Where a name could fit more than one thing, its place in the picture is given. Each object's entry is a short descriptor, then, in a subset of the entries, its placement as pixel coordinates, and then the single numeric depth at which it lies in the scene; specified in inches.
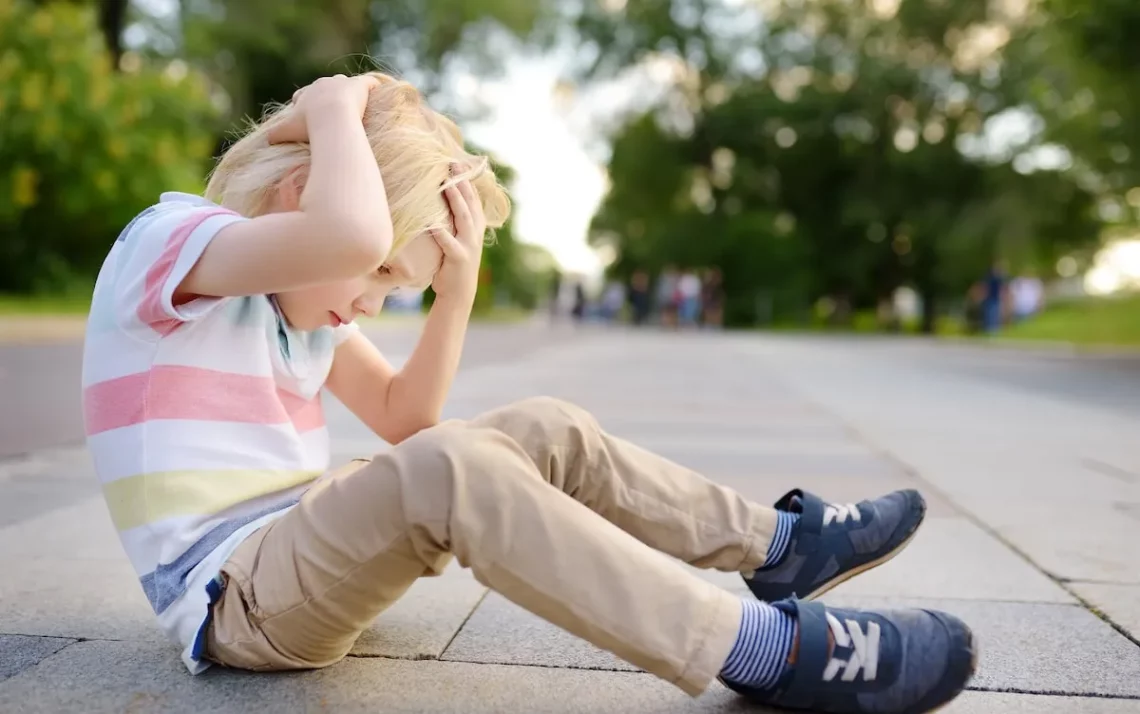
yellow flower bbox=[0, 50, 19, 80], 600.7
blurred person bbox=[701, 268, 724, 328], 1182.3
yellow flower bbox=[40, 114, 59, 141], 605.3
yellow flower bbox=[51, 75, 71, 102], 620.7
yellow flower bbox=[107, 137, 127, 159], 632.4
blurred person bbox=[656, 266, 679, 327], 1163.3
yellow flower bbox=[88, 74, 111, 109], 634.8
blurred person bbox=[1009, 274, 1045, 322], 1136.8
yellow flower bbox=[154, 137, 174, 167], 673.0
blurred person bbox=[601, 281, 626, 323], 1392.7
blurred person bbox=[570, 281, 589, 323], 1373.0
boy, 62.0
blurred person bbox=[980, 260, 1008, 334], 967.0
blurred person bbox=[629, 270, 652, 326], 1253.1
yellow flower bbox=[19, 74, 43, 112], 598.5
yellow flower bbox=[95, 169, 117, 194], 630.5
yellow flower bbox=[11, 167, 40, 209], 584.7
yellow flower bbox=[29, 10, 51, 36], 625.6
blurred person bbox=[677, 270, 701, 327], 1149.7
